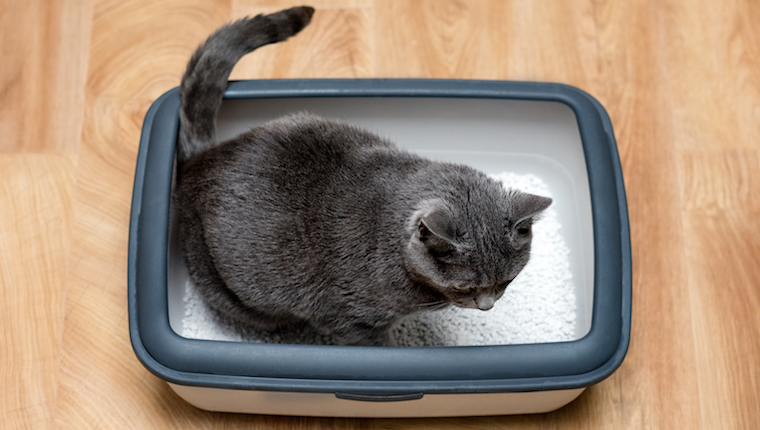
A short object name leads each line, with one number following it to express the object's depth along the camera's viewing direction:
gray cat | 1.06
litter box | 1.17
